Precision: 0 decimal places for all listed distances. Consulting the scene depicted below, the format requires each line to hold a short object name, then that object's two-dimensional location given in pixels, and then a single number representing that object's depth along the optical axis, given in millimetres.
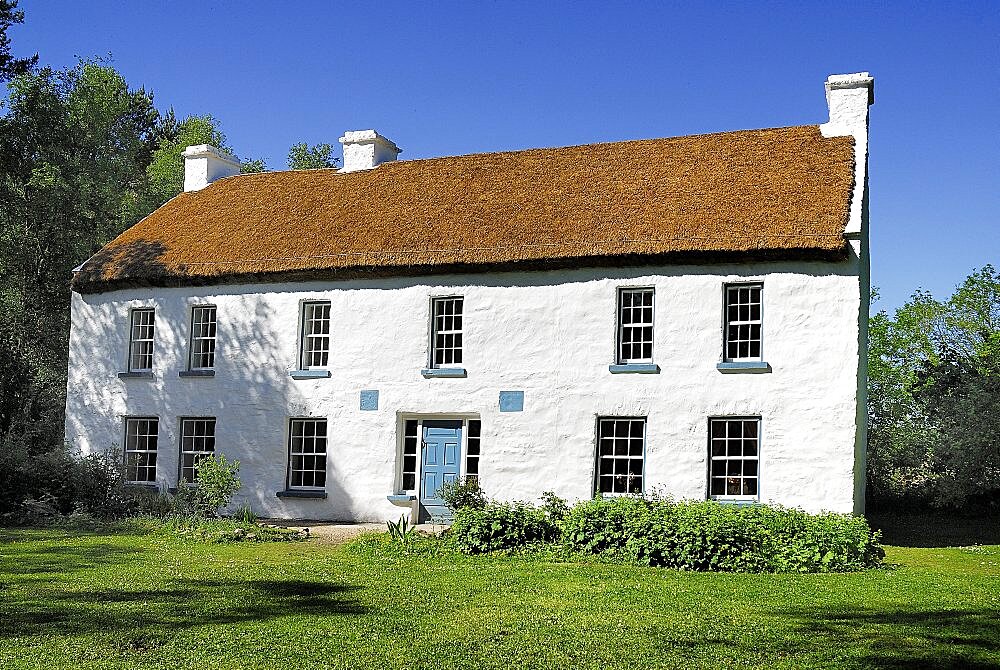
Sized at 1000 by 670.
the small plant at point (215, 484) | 20922
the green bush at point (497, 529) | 17016
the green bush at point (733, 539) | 15555
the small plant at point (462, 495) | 19125
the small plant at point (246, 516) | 20516
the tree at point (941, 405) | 25203
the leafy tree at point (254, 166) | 50481
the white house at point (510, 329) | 19484
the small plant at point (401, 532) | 17438
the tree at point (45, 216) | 34281
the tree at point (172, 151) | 40312
